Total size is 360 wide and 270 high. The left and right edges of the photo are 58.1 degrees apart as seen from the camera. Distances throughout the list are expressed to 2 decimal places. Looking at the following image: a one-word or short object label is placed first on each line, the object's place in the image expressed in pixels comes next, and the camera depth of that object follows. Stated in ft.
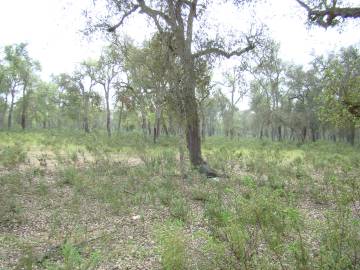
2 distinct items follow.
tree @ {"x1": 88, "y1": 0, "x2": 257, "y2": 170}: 35.94
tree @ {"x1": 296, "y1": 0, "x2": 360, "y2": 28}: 33.64
